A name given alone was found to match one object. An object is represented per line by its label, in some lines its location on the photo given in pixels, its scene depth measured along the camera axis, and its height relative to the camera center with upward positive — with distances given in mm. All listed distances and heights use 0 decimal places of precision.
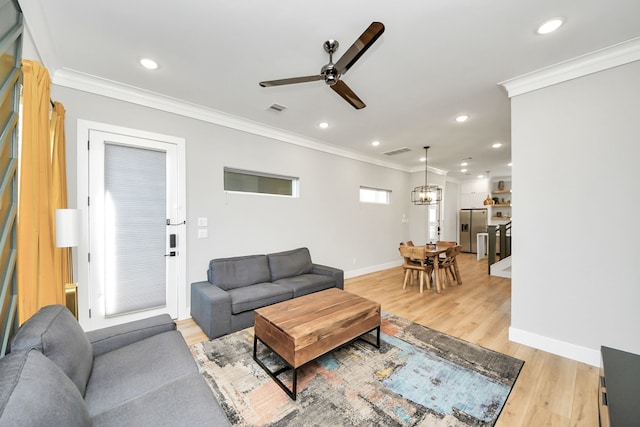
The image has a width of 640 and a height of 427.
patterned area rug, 1746 -1431
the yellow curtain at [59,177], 2176 +348
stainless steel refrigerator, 8820 -506
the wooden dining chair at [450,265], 4808 -1037
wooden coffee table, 1949 -986
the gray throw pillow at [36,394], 743 -608
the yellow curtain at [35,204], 1553 +67
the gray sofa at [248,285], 2840 -1009
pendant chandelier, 5762 +477
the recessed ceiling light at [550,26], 1906 +1471
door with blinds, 2777 -174
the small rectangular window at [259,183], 3834 +510
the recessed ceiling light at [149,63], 2404 +1490
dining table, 4500 -809
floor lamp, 1847 -128
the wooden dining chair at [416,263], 4450 -985
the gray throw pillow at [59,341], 1183 -651
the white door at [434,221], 8055 -291
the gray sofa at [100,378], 846 -927
